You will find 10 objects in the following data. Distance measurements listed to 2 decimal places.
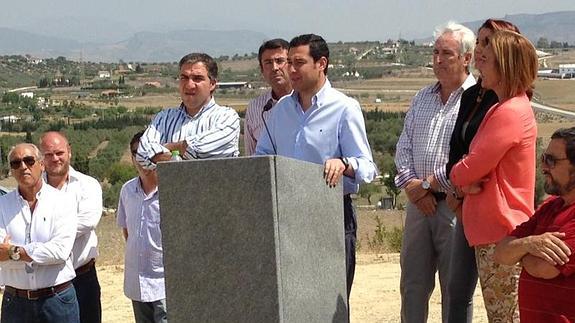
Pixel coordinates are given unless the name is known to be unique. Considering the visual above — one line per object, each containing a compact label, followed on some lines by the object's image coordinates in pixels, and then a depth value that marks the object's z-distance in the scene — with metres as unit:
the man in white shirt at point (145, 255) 5.76
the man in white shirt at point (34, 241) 5.43
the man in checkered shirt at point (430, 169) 5.43
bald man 5.99
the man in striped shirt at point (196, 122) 5.12
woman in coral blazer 4.63
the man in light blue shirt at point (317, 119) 4.94
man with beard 4.13
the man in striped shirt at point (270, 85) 6.26
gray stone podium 3.99
